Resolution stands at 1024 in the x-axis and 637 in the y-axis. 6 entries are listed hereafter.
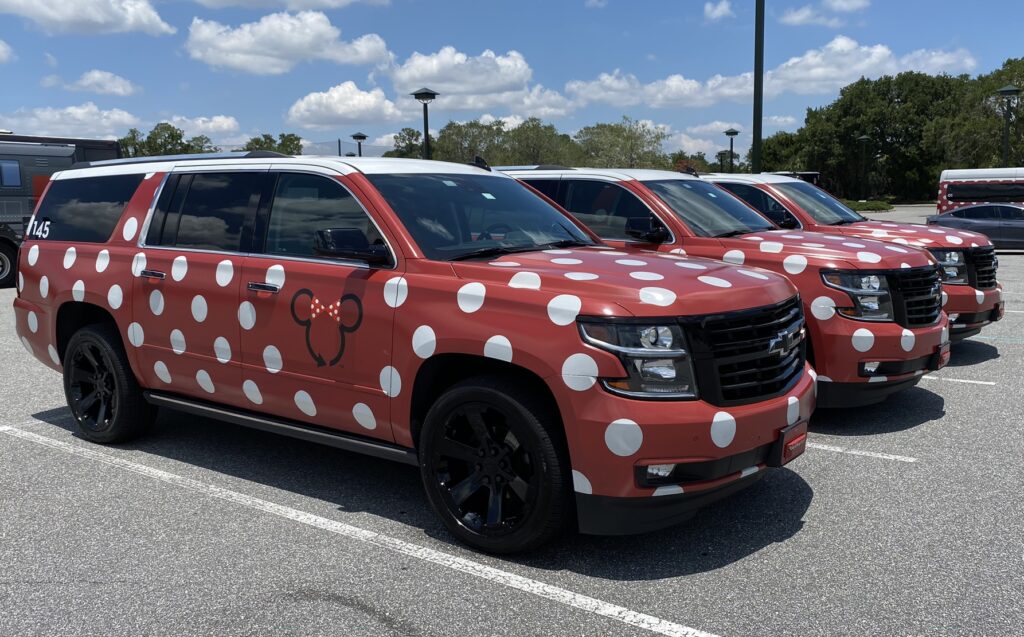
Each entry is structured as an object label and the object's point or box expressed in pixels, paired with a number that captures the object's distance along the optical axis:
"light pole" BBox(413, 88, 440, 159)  21.36
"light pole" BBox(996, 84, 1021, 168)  31.07
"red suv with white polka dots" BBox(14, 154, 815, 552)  3.72
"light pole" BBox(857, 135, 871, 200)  67.47
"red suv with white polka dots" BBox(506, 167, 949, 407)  6.04
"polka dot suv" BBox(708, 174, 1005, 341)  8.32
